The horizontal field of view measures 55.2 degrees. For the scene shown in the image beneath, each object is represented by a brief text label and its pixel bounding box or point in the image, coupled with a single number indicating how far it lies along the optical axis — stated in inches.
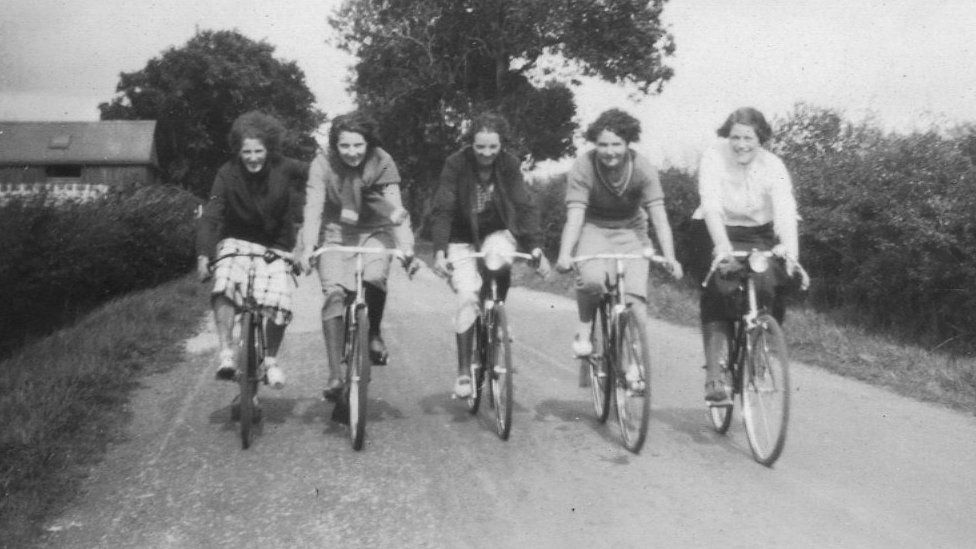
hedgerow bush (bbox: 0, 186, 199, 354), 416.5
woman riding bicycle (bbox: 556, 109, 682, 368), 224.2
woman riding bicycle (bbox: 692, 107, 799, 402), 211.2
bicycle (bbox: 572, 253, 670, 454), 207.3
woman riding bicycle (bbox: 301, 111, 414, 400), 229.3
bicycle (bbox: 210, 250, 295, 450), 217.2
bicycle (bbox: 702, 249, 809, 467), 193.3
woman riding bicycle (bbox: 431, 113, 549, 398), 235.9
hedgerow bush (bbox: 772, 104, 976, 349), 335.6
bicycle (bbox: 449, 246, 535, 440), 218.7
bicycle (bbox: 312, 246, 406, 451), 212.7
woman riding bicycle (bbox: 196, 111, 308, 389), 231.8
